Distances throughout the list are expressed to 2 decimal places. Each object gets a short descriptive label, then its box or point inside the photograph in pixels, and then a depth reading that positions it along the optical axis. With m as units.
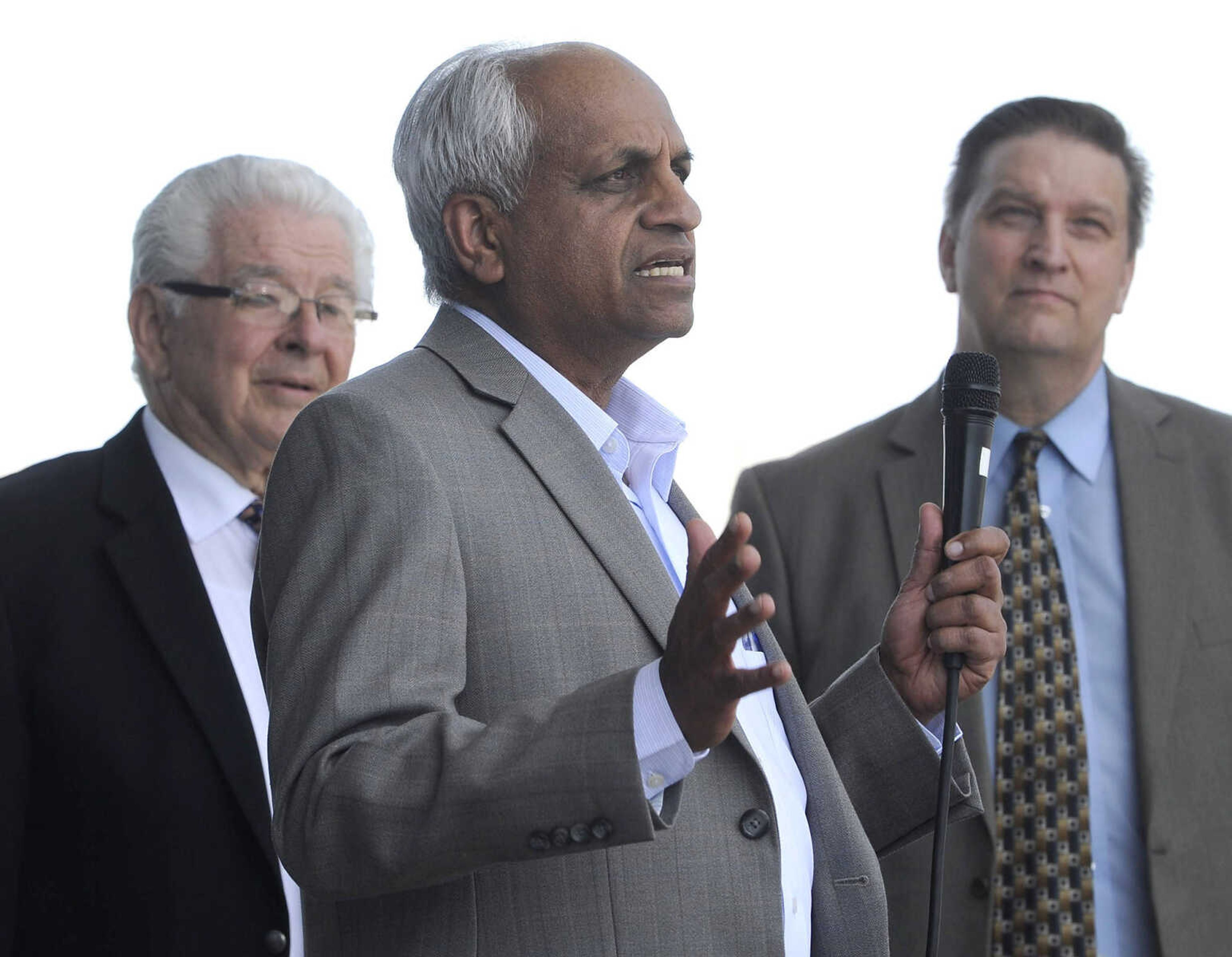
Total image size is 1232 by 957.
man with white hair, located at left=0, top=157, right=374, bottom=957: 4.73
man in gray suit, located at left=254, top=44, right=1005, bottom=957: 2.81
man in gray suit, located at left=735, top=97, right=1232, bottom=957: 5.55
